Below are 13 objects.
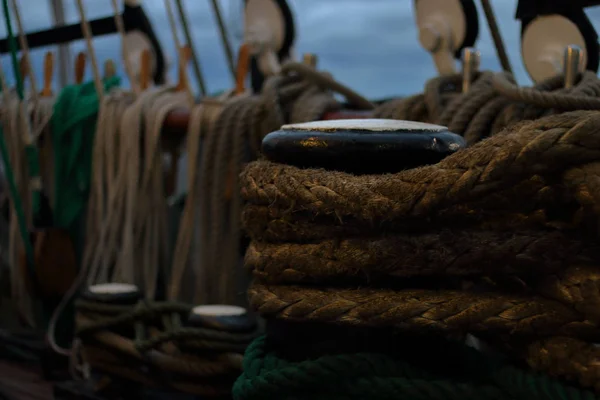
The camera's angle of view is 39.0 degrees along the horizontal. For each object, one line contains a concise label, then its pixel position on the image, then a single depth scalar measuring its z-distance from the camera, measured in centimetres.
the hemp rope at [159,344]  151
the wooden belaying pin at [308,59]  225
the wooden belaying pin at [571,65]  157
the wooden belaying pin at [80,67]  306
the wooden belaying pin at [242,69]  246
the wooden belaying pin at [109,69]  300
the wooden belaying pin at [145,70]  278
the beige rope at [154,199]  239
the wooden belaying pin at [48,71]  311
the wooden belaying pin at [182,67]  254
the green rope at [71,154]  260
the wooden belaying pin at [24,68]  324
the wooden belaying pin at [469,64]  181
